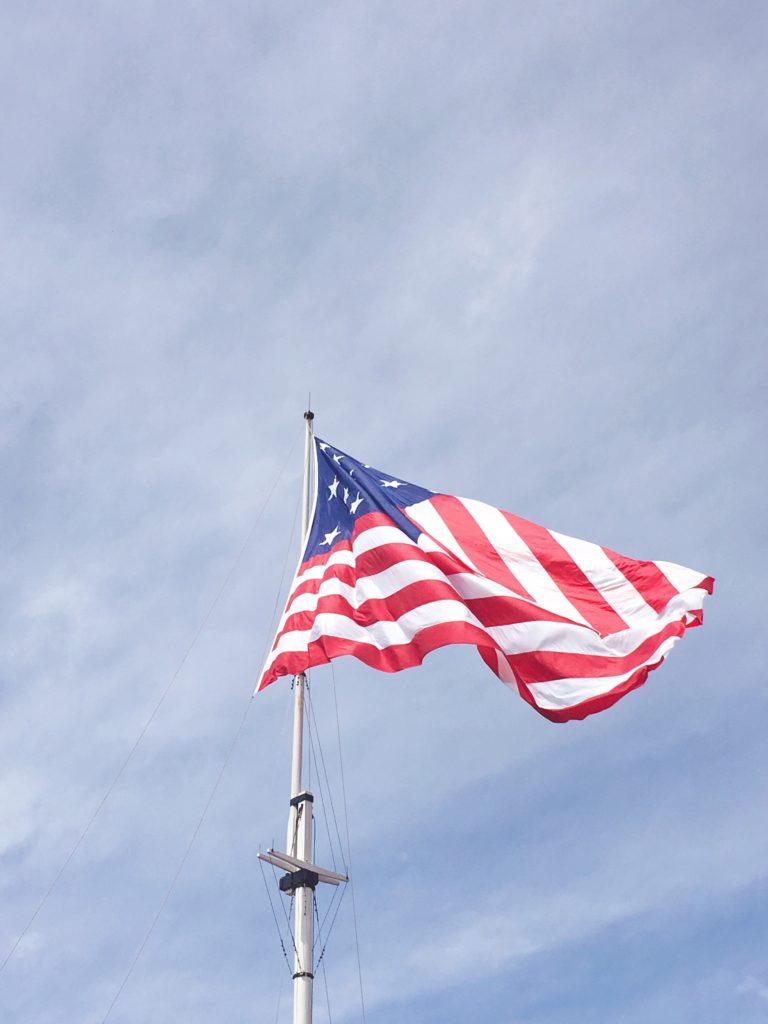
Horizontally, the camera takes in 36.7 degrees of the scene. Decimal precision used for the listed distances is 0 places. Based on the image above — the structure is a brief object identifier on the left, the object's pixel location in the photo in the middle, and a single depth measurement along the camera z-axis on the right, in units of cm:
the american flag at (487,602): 2361
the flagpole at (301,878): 2110
